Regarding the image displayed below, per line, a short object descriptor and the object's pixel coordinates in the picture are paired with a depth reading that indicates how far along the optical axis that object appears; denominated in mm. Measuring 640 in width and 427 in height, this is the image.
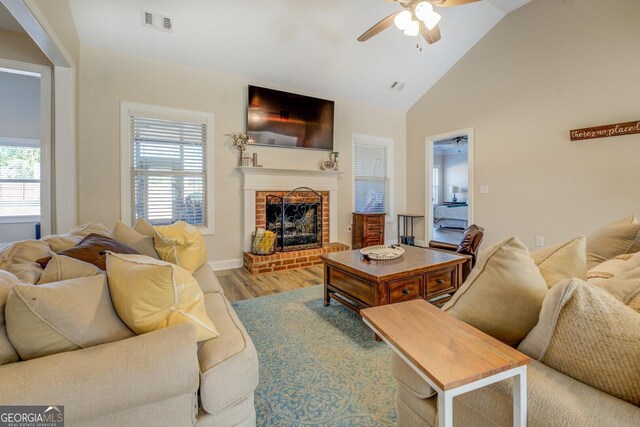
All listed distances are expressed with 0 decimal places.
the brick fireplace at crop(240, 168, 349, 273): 4066
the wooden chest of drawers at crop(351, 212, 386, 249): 4957
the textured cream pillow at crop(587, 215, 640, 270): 1666
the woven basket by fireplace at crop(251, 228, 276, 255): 4098
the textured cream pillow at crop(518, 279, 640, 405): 661
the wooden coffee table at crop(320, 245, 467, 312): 2172
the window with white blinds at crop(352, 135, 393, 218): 5387
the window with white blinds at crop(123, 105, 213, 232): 3666
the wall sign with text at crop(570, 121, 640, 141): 3145
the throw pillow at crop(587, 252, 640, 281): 1146
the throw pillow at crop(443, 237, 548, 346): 882
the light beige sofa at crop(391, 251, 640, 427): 639
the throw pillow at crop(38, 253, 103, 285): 1086
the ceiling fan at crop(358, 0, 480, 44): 2348
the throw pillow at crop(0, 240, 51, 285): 1154
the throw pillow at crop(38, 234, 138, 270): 1351
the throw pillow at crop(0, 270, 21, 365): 839
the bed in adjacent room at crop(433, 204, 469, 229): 8203
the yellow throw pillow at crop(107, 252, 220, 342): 1004
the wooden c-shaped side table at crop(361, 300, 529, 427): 701
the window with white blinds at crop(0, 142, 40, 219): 4590
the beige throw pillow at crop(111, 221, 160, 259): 1944
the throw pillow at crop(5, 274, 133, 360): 833
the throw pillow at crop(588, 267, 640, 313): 779
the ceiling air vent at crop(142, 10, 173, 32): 3127
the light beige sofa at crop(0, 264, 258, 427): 783
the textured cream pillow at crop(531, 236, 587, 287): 1021
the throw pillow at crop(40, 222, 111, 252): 1601
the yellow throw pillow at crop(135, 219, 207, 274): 1952
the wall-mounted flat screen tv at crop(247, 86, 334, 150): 4230
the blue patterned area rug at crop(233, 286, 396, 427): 1429
